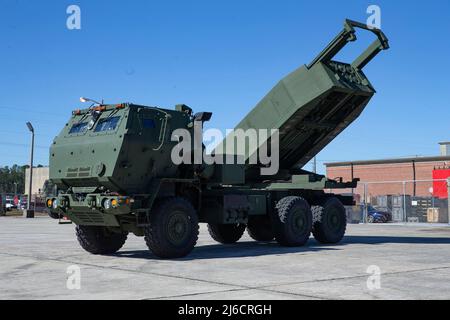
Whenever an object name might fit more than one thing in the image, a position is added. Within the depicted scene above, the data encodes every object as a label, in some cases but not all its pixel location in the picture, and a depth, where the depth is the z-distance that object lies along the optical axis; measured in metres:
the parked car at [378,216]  32.31
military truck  10.99
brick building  54.00
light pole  38.94
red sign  38.43
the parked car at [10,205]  55.66
